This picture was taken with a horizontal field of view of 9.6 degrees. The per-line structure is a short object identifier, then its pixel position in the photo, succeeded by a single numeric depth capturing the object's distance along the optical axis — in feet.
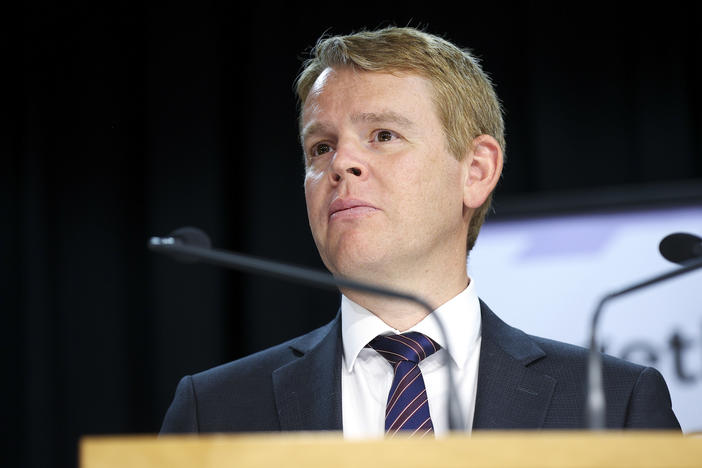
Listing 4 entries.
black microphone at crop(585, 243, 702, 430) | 9.99
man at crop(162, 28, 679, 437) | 10.77
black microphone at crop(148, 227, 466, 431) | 10.23
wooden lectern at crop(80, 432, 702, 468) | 9.66
